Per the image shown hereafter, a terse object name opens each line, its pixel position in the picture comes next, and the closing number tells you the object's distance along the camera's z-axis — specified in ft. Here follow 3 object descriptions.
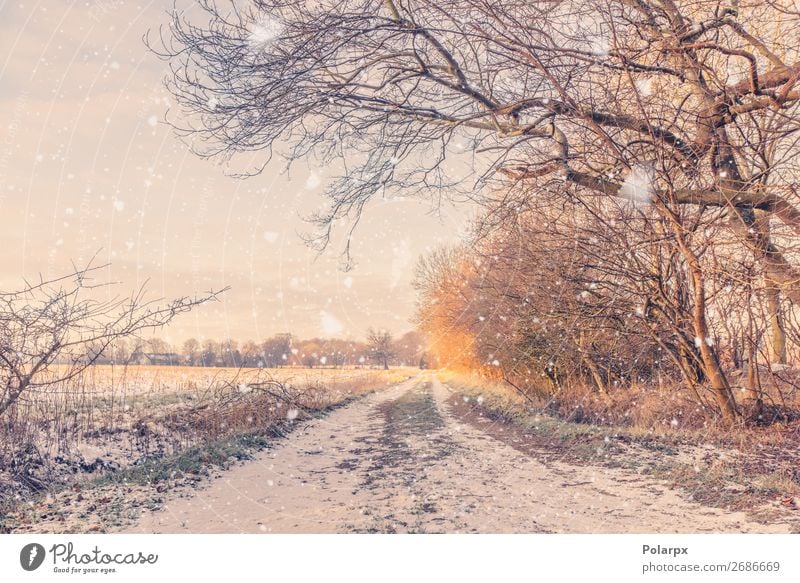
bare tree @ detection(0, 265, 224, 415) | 19.81
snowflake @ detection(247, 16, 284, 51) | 21.26
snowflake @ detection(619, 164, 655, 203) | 23.31
